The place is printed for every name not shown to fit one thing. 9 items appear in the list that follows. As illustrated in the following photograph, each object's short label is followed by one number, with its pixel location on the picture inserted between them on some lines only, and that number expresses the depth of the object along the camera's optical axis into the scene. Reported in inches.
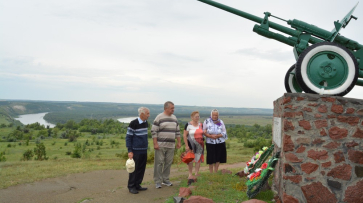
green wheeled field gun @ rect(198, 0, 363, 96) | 193.2
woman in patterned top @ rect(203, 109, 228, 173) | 281.3
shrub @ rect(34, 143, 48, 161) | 555.0
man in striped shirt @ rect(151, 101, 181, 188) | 258.7
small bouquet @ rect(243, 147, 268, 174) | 257.3
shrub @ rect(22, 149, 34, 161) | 545.6
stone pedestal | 185.3
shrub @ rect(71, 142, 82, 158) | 579.8
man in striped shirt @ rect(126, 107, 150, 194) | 248.8
